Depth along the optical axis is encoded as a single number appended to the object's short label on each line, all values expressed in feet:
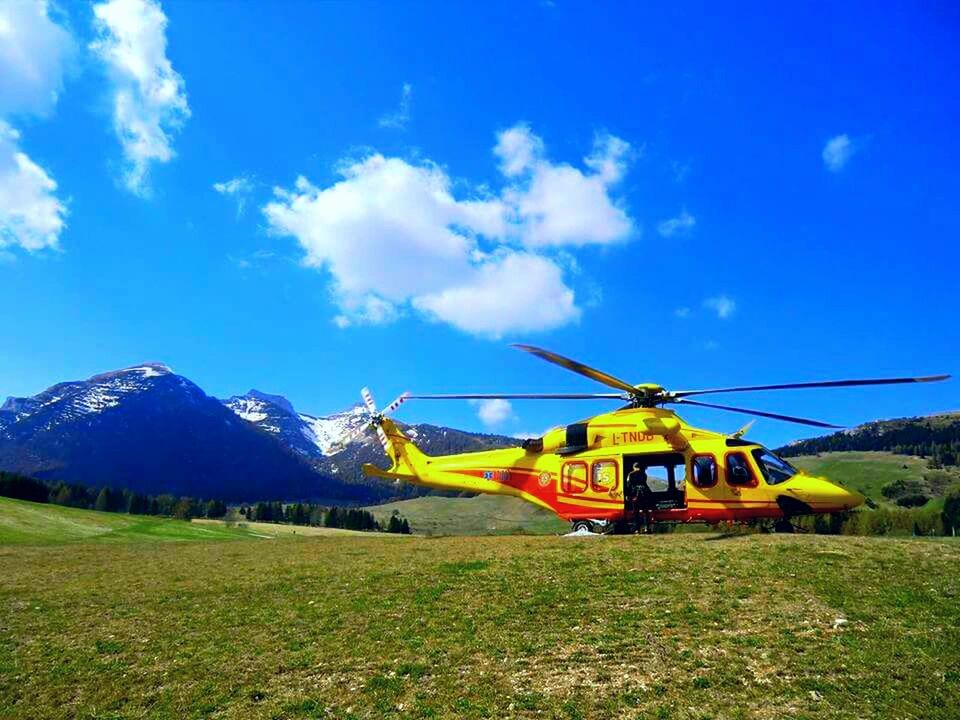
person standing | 90.43
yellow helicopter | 83.25
